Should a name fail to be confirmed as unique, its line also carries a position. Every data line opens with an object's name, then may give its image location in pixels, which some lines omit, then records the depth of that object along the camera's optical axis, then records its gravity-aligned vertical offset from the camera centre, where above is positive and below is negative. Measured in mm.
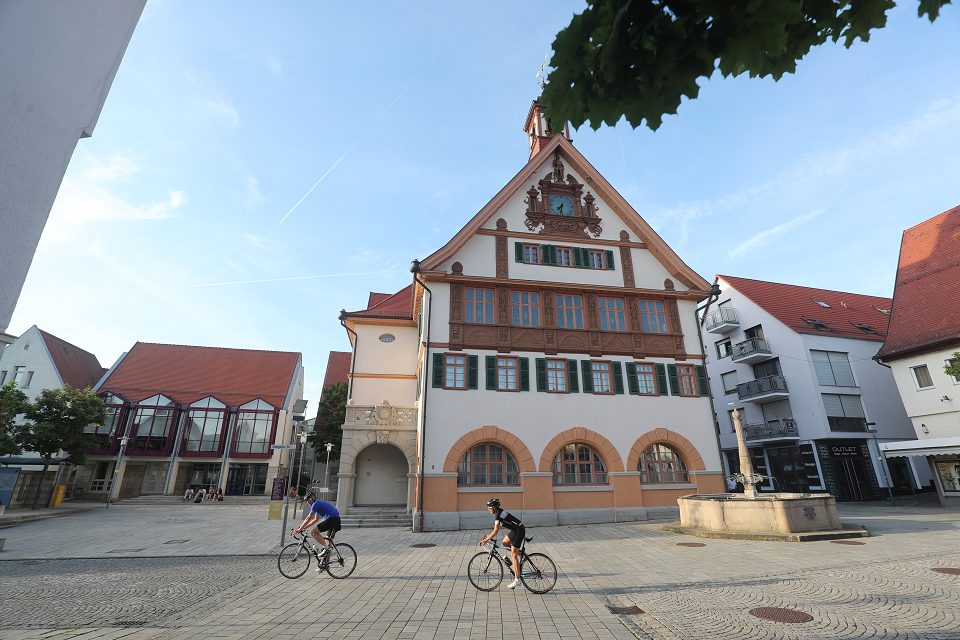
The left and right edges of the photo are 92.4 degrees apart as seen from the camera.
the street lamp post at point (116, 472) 33606 +659
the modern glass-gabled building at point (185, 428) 36438 +4149
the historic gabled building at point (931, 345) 22547 +6589
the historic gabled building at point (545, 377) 19078 +4487
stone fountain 13242 -1063
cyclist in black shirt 8109 -893
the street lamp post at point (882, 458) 26522 +1166
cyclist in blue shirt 9875 -802
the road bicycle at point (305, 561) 9859 -1632
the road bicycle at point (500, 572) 8219 -1585
